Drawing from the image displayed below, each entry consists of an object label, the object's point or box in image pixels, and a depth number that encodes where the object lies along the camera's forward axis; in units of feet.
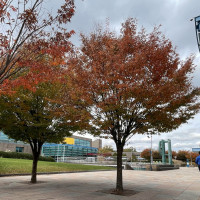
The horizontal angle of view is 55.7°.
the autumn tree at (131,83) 28.60
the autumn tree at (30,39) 18.40
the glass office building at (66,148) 194.72
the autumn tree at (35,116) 34.81
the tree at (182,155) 260.33
